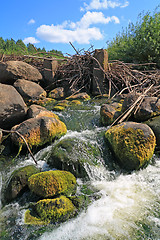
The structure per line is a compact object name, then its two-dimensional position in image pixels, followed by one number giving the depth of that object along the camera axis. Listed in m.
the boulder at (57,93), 8.50
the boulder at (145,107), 4.52
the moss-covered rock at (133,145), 3.54
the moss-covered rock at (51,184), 2.71
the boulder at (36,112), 4.83
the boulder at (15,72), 7.50
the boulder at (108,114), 4.99
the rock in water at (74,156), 3.40
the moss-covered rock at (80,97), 7.87
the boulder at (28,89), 7.04
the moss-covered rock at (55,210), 2.38
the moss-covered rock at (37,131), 3.98
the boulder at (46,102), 7.25
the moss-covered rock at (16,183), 2.90
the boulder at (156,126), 4.06
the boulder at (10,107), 4.38
